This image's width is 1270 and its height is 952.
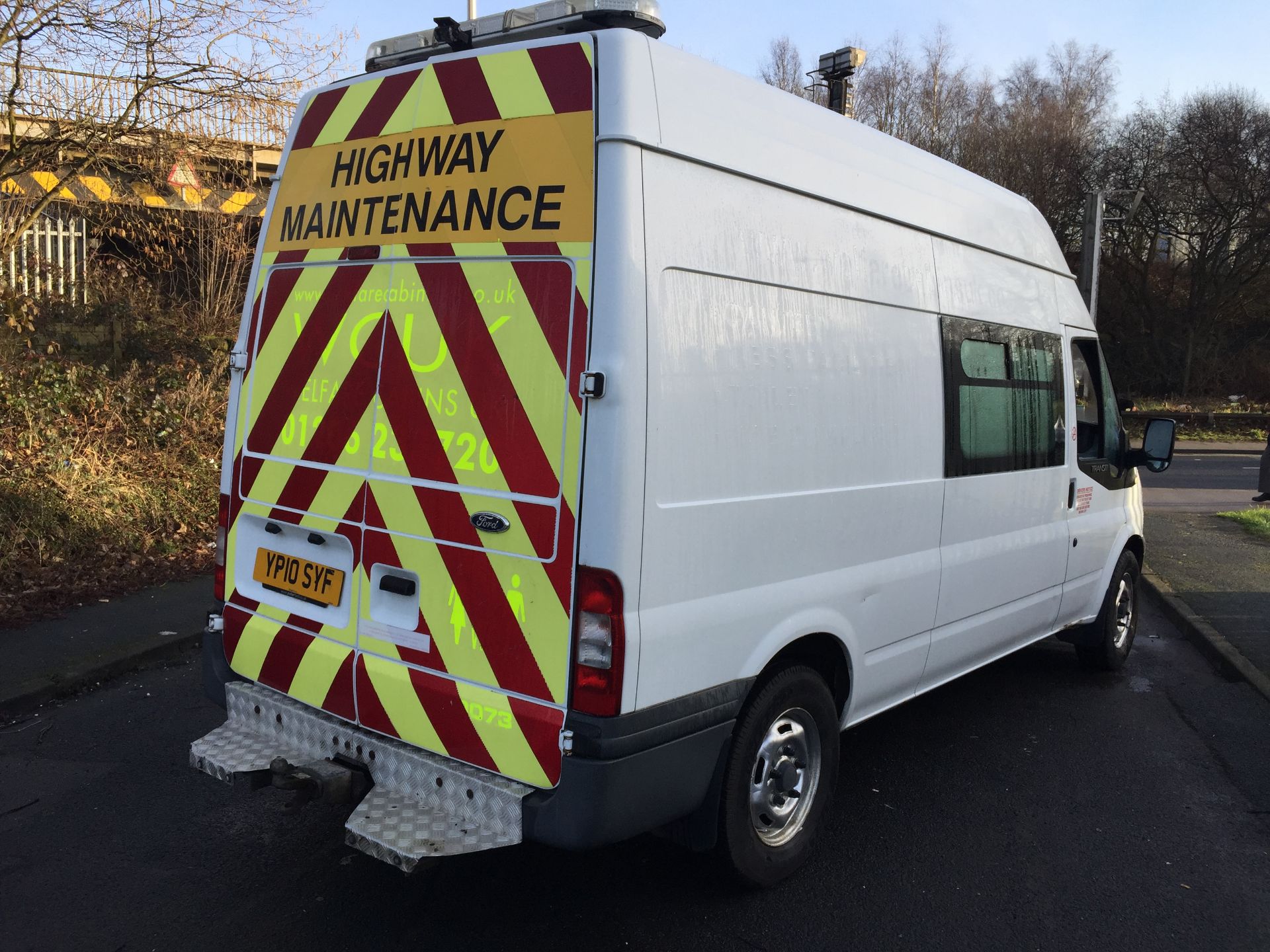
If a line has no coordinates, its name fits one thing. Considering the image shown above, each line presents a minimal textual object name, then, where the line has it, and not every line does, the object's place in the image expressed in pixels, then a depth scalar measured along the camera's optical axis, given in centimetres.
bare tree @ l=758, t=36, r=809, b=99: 3775
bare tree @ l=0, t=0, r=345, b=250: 881
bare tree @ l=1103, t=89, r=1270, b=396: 2953
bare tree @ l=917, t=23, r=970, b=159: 3669
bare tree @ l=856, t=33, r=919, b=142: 3722
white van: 288
